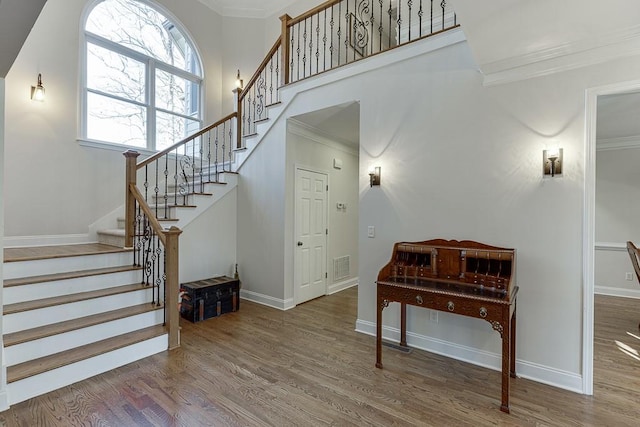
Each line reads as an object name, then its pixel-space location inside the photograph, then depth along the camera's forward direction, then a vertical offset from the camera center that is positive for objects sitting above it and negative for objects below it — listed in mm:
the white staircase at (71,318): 2412 -1023
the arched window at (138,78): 4523 +2219
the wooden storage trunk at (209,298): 3914 -1151
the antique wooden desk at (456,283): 2307 -619
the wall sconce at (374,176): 3494 +430
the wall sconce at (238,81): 5984 +2625
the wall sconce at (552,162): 2516 +444
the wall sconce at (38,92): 3906 +1524
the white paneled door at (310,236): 4684 -369
